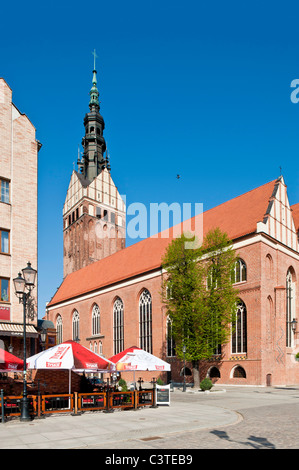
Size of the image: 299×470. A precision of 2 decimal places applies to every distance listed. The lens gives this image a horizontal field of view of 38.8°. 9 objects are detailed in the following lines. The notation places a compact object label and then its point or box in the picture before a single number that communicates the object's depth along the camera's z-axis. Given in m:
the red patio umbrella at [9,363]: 13.73
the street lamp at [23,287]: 12.96
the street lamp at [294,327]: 31.11
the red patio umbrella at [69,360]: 13.95
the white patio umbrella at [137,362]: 15.94
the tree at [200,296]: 29.28
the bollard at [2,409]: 12.61
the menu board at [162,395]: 16.62
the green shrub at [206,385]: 25.13
